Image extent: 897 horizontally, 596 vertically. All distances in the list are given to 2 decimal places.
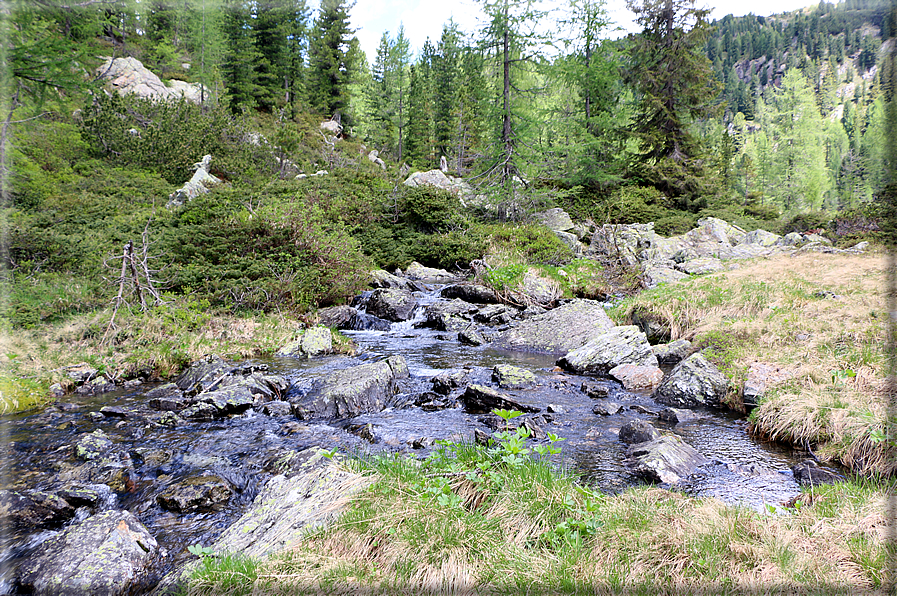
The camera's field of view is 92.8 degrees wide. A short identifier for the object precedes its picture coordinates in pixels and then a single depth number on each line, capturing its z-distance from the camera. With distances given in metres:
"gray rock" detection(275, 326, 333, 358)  10.61
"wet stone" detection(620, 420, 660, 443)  5.70
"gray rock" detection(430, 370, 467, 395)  8.15
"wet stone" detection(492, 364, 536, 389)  8.33
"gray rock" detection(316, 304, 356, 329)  13.20
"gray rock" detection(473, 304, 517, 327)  13.74
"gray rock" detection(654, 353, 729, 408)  7.22
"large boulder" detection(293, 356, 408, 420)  7.16
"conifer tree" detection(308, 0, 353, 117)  46.62
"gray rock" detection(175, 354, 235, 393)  8.00
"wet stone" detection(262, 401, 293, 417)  7.22
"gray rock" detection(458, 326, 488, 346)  11.73
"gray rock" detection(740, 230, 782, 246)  21.73
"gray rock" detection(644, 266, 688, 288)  15.32
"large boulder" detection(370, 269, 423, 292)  16.94
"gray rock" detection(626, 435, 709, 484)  4.86
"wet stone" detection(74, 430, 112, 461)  5.59
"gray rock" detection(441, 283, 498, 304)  15.32
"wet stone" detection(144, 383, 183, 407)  7.87
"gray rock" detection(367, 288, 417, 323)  14.04
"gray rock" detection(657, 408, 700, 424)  6.69
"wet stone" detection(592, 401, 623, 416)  6.95
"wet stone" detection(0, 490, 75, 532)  4.23
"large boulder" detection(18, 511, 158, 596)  3.29
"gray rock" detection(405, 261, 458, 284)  19.27
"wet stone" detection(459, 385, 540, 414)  7.10
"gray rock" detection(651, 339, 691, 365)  9.33
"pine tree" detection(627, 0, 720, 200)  26.41
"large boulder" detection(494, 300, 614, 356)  11.18
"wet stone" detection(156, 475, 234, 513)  4.55
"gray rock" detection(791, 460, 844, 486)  4.66
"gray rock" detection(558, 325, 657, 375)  9.01
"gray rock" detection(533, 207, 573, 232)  25.05
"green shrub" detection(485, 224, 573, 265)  19.77
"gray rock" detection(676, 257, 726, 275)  16.06
